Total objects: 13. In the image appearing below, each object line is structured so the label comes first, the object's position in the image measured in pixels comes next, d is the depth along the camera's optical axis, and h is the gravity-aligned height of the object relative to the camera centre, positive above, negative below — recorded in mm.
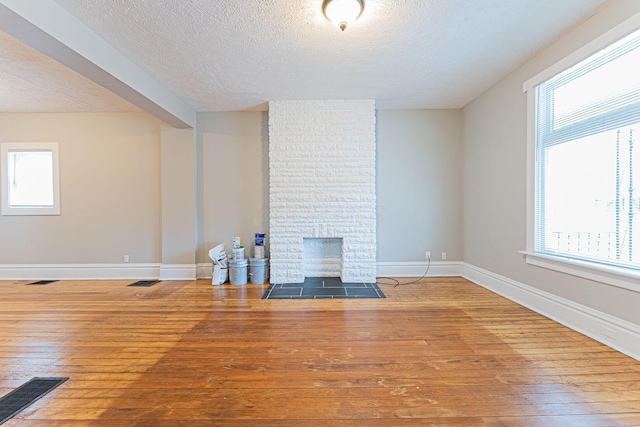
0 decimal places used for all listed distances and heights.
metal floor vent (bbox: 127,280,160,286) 4117 -1094
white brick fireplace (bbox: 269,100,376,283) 4066 +414
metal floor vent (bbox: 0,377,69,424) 1532 -1114
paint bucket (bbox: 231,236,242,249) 4129 -470
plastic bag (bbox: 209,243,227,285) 4047 -818
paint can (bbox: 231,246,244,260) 4062 -627
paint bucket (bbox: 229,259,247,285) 4027 -896
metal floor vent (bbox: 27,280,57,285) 4156 -1087
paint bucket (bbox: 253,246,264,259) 4152 -623
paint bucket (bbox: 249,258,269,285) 4074 -892
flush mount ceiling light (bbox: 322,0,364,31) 2033 +1522
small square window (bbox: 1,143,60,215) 4402 +519
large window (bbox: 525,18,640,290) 2072 +433
